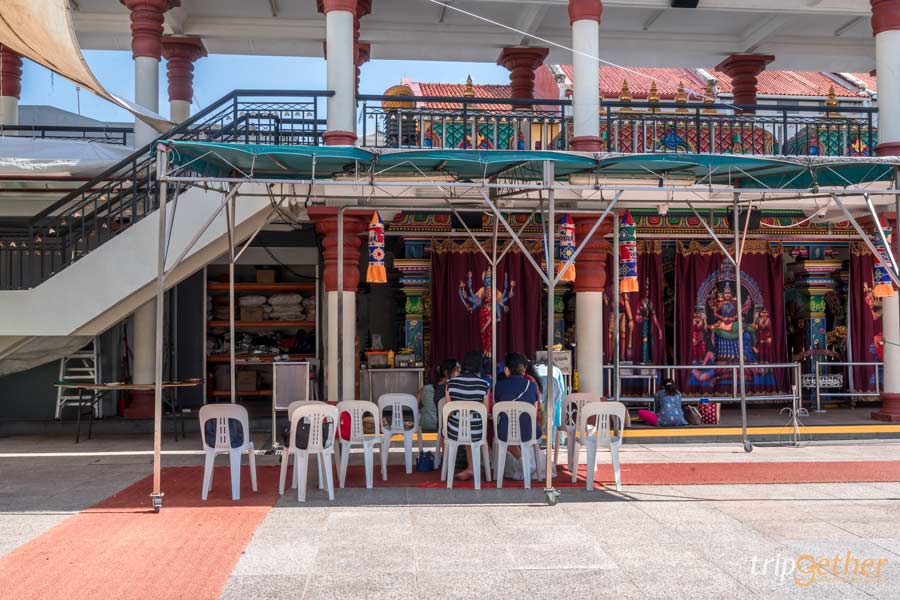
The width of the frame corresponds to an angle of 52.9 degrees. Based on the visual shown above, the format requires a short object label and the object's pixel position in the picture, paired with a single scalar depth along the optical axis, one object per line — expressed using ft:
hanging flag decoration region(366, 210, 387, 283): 37.88
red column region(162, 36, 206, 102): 52.60
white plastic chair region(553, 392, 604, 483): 29.97
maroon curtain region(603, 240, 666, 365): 49.37
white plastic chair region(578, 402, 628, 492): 28.35
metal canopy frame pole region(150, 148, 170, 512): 25.65
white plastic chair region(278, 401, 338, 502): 26.40
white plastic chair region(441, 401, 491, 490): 28.12
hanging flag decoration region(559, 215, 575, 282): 40.37
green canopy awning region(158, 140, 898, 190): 27.78
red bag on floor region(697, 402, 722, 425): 43.14
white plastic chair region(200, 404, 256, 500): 26.73
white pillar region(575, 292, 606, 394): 41.56
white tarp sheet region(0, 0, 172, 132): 24.31
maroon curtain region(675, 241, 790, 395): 49.75
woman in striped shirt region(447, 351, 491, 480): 28.50
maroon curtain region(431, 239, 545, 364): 47.06
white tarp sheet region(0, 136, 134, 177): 39.96
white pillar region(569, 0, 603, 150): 39.37
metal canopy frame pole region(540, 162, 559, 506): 26.12
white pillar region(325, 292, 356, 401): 39.45
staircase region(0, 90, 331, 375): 36.35
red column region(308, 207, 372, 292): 39.58
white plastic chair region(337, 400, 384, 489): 28.84
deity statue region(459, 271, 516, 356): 46.96
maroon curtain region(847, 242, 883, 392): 51.52
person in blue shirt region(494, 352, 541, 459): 28.43
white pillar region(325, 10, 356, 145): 37.70
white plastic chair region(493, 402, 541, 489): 28.17
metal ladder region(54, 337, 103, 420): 43.57
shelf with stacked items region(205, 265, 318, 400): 49.75
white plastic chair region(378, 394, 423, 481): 31.19
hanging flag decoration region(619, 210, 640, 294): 41.73
